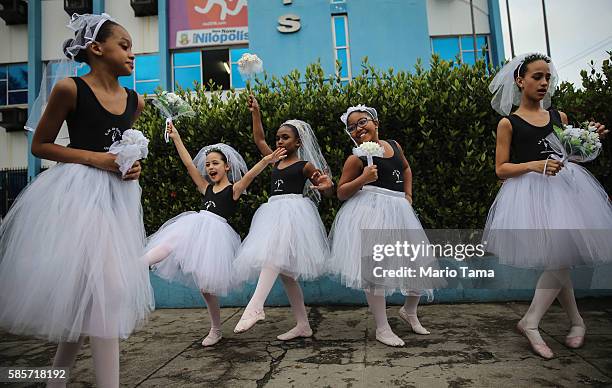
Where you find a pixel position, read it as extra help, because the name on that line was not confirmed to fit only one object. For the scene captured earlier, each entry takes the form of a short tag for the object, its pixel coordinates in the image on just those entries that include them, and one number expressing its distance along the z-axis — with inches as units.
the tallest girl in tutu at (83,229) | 80.4
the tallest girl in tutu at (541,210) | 118.3
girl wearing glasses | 133.3
